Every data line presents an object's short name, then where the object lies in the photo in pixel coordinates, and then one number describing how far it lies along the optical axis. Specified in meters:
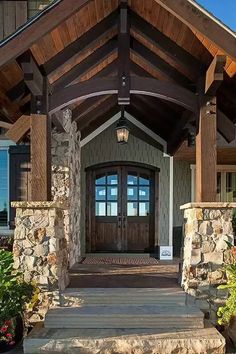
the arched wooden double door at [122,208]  9.74
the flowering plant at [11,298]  4.53
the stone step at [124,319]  4.68
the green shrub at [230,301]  4.62
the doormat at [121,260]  8.11
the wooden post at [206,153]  5.19
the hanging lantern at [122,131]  7.35
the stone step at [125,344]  4.28
